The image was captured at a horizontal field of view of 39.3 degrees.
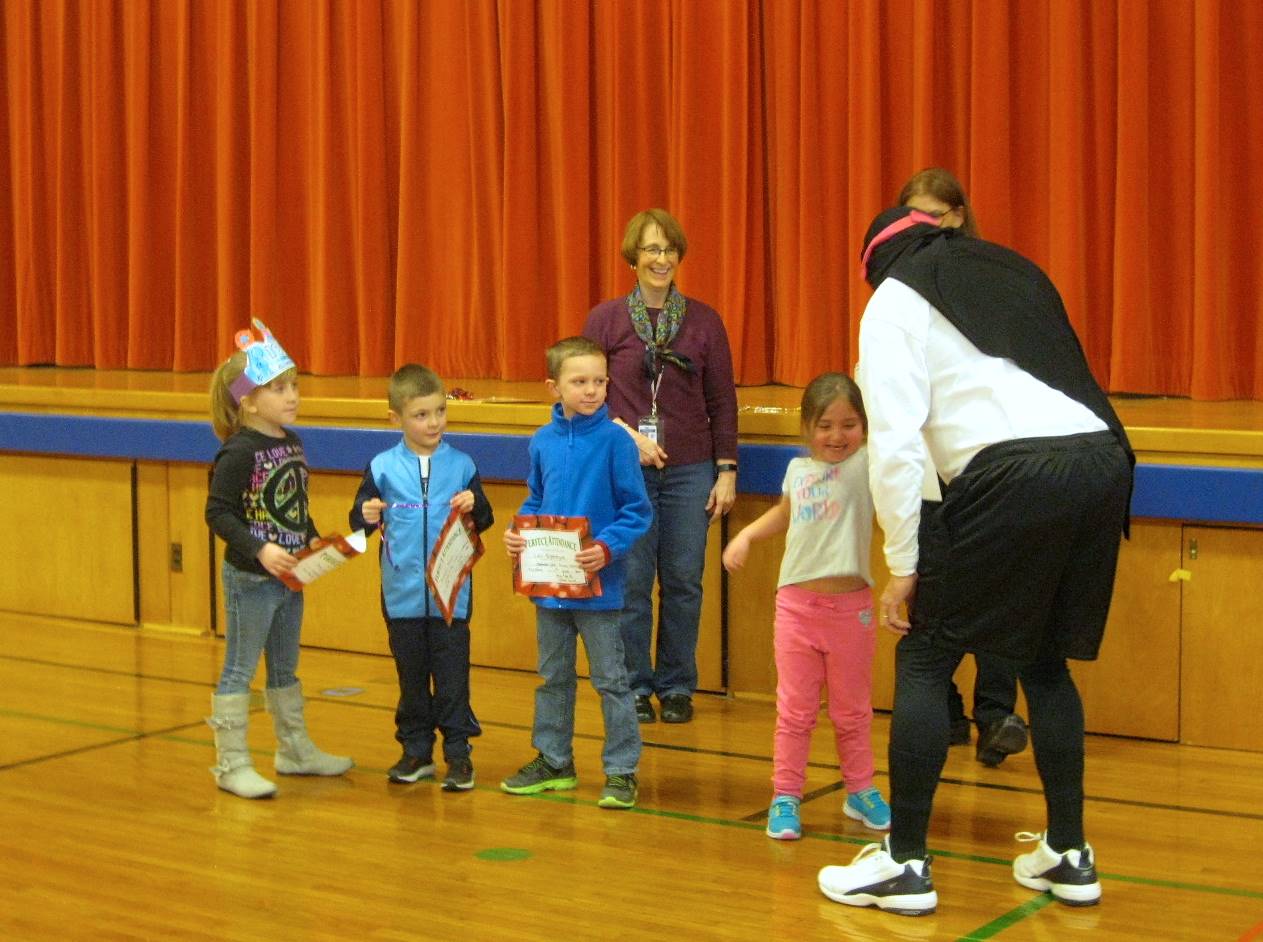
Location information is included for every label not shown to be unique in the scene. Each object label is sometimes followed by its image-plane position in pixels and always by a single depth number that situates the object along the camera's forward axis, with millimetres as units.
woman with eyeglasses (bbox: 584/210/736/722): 4988
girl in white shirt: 3930
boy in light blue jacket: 4297
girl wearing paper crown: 4266
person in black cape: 3221
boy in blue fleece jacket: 4160
